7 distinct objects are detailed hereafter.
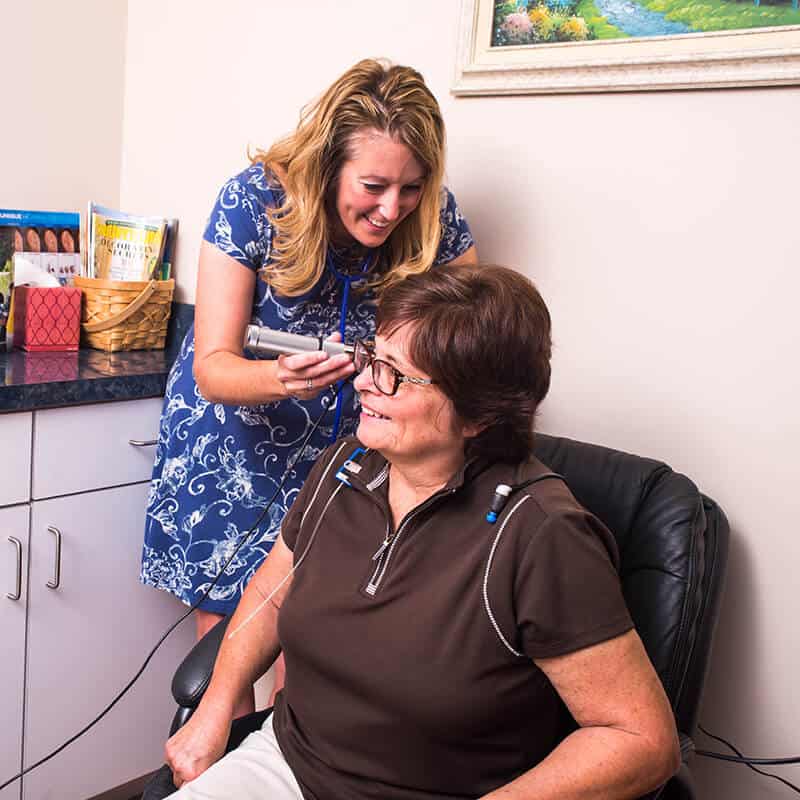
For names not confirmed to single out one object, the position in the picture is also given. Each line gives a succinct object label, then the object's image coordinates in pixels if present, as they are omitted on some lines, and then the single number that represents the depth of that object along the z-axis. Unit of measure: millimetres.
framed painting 1485
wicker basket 2295
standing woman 1558
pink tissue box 2223
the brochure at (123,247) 2391
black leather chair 1317
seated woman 1123
